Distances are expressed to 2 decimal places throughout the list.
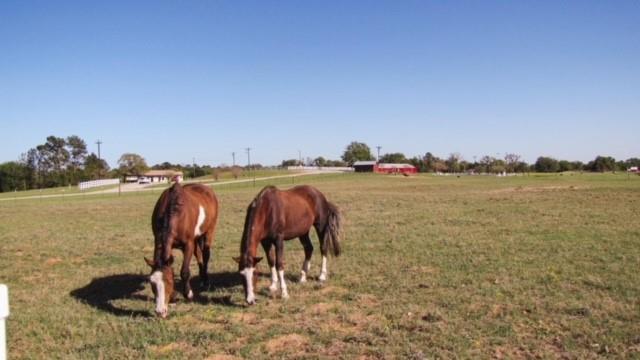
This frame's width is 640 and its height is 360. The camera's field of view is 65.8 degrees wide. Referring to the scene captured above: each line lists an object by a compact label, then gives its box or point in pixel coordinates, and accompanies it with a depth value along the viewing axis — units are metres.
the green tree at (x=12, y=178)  106.06
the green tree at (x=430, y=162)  158.00
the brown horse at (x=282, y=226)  7.88
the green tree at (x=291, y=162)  193.38
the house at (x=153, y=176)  123.50
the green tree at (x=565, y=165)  156.65
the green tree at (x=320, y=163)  196.12
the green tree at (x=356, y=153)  177.82
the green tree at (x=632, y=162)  169.70
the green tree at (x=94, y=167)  115.60
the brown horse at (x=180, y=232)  7.43
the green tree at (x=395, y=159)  165.82
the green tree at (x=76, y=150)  136.12
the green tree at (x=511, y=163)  160.16
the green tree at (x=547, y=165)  154.24
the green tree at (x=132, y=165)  134.75
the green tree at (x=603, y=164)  150.34
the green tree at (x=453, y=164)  157.38
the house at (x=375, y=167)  129.12
